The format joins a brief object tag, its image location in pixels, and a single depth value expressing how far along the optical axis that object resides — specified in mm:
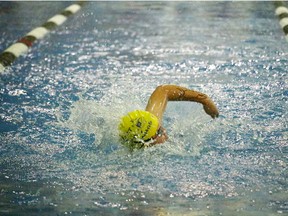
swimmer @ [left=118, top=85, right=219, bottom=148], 10195
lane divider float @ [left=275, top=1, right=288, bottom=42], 20152
